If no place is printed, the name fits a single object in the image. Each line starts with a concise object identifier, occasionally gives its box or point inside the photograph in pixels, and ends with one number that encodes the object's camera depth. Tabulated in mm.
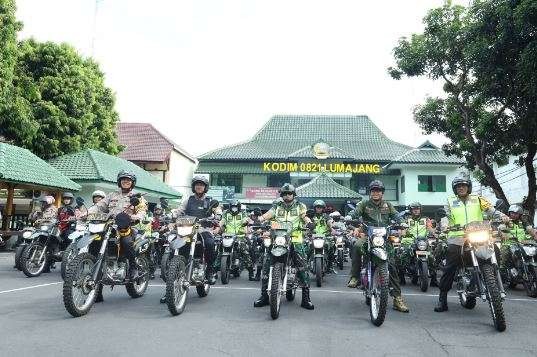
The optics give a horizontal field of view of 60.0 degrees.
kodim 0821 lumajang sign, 38031
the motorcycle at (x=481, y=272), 5387
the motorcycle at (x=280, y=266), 5828
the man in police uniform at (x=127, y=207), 6621
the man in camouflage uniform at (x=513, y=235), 9266
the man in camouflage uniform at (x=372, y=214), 6973
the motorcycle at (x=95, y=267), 5480
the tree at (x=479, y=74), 11297
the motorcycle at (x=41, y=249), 9789
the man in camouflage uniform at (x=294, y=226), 6789
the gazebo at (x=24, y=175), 16750
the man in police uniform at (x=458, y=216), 6516
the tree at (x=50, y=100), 22328
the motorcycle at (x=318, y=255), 9492
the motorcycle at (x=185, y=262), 5824
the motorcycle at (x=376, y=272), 5570
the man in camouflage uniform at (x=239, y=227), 10977
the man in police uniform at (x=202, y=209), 7180
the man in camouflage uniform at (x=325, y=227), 11336
